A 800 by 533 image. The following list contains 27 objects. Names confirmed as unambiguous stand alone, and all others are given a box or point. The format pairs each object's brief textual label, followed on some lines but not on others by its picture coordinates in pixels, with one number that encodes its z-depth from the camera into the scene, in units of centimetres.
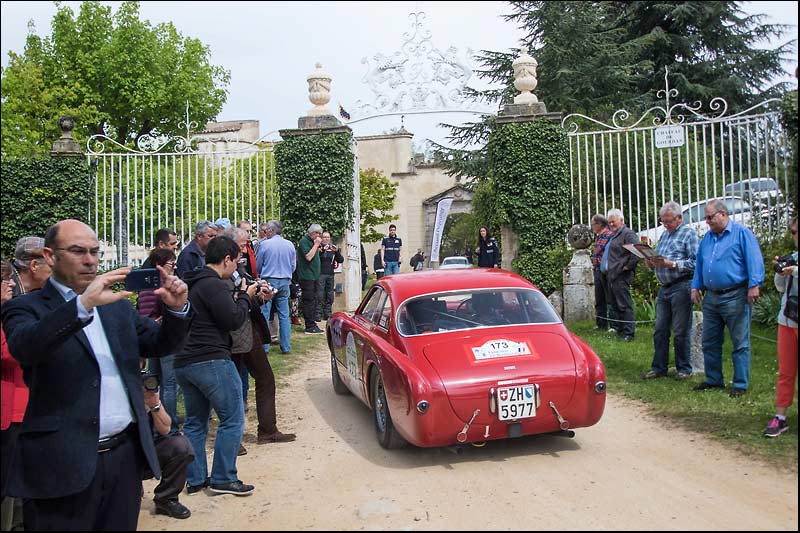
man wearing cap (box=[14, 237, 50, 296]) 498
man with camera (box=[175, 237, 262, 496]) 520
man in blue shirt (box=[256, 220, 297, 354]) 1096
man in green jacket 1265
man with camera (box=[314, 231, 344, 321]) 1359
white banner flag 1791
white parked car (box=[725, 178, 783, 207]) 1174
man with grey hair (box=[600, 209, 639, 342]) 1041
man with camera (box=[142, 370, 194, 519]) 404
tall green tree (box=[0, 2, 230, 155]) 2192
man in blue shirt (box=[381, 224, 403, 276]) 2047
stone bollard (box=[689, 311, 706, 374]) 819
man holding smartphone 296
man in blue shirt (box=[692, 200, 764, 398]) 704
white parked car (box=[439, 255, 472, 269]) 2064
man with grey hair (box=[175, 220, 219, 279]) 744
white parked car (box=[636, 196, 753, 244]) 1234
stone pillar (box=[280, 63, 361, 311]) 1545
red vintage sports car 565
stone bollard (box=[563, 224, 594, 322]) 1259
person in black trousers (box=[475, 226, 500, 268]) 1748
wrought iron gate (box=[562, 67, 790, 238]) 1196
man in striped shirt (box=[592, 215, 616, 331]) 1110
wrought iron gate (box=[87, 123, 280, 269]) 1519
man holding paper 812
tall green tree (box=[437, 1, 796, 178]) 2261
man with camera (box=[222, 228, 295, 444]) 622
